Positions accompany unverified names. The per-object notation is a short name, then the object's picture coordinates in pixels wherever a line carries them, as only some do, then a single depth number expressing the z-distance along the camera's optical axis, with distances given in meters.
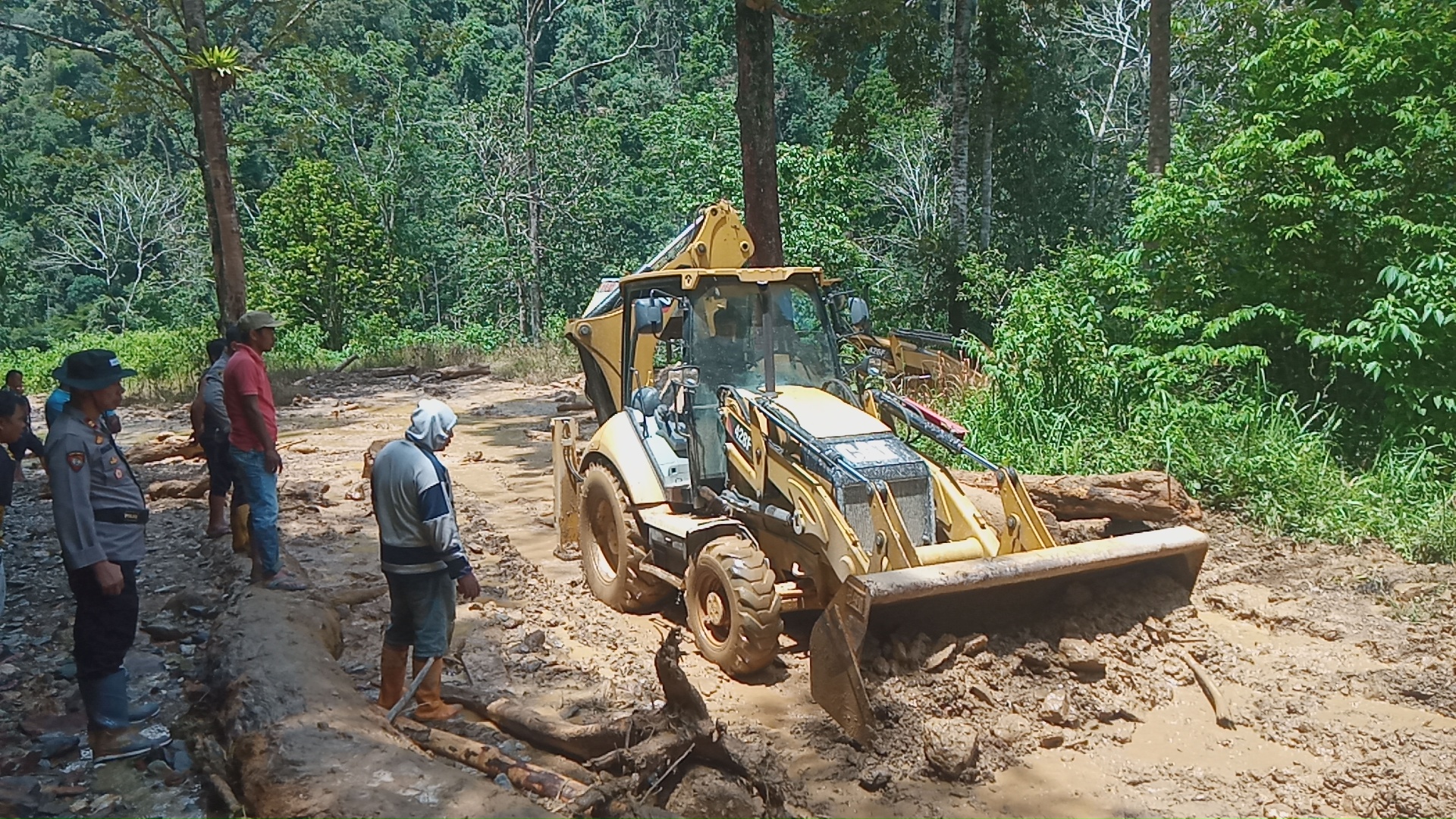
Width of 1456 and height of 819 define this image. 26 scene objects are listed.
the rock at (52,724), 5.02
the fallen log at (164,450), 13.11
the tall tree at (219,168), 13.26
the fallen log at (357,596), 7.20
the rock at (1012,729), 5.07
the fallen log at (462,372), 22.14
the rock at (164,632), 6.43
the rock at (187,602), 6.92
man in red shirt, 6.61
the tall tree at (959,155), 15.82
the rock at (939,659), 5.29
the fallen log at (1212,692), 5.28
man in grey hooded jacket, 4.98
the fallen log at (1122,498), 8.19
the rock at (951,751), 4.77
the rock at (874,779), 4.80
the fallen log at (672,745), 4.23
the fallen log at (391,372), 22.51
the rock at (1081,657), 5.45
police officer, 4.69
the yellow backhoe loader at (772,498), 5.50
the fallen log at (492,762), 4.23
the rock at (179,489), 10.75
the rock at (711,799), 4.20
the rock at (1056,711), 5.21
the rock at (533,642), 6.61
